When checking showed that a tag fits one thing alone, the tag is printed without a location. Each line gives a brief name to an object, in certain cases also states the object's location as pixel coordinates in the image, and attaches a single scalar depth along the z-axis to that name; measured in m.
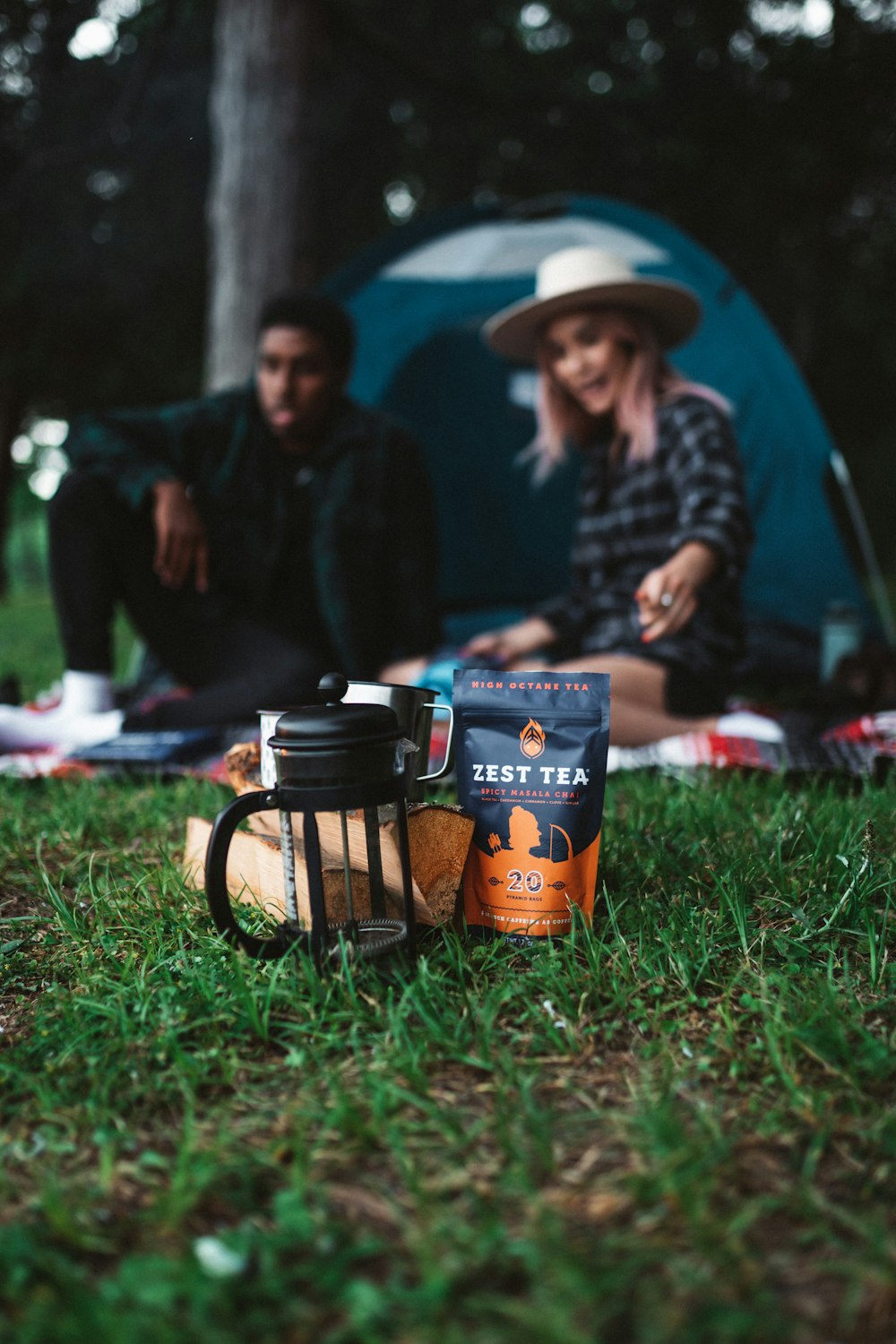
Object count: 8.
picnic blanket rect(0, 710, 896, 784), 2.04
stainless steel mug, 1.22
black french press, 1.00
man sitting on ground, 2.48
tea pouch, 1.18
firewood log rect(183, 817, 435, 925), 1.15
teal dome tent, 3.61
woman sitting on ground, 2.33
